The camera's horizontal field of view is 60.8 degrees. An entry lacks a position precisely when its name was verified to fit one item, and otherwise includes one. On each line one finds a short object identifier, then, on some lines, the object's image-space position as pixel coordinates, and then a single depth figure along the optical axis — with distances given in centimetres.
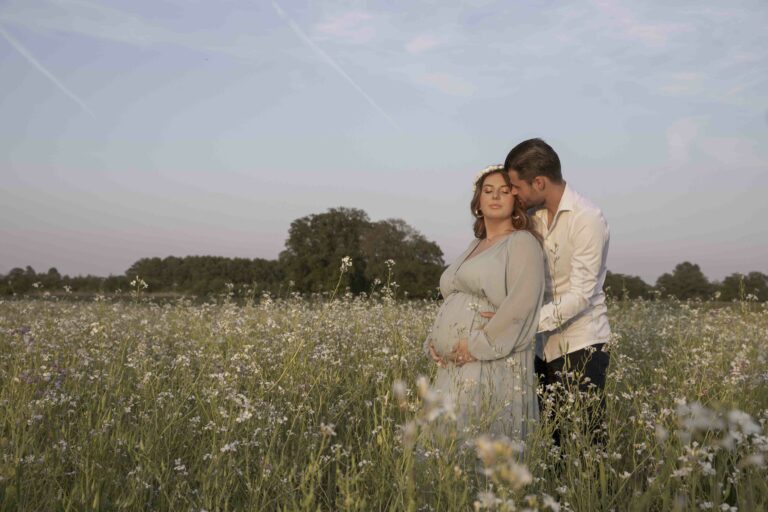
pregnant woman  449
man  473
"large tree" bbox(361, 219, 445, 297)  2828
